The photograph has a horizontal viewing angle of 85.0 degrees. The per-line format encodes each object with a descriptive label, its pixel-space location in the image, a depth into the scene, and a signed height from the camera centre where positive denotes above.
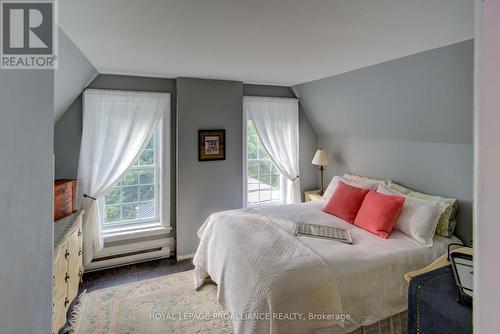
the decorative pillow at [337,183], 3.22 -0.24
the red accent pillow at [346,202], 2.96 -0.42
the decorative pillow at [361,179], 3.31 -0.18
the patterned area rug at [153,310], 2.32 -1.35
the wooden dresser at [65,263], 2.02 -0.83
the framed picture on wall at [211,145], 3.57 +0.27
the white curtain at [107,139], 3.08 +0.30
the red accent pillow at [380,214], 2.56 -0.47
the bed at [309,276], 1.77 -0.80
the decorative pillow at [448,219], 2.56 -0.51
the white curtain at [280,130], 4.00 +0.53
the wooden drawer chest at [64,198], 2.56 -0.33
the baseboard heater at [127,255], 3.27 -1.13
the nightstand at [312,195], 4.05 -0.47
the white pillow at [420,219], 2.44 -0.50
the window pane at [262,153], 4.23 +0.18
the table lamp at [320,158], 4.04 +0.10
